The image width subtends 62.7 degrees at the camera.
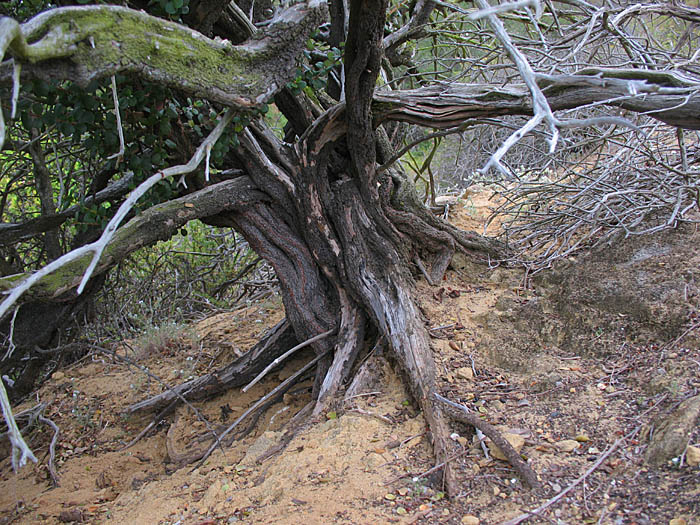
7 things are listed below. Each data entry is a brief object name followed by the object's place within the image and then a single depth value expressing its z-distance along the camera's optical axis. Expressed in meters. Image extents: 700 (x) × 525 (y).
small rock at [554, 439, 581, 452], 2.31
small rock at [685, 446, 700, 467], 1.99
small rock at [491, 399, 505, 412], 2.67
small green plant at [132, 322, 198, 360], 4.62
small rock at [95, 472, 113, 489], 3.30
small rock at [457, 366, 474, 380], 2.94
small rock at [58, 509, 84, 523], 2.90
